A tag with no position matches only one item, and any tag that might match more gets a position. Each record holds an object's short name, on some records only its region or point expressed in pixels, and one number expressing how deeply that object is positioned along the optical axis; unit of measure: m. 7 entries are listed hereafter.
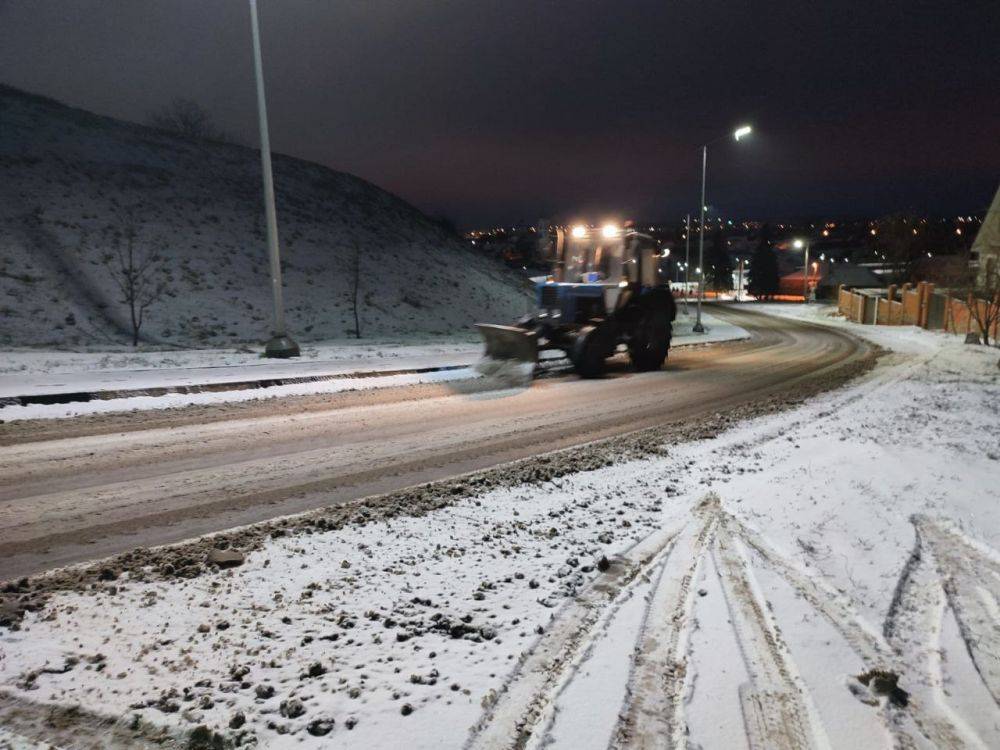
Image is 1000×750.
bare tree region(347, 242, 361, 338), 25.65
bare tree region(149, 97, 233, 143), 53.47
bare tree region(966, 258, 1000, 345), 21.40
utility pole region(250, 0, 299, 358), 15.70
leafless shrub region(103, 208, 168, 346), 22.71
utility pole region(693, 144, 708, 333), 27.22
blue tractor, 13.11
